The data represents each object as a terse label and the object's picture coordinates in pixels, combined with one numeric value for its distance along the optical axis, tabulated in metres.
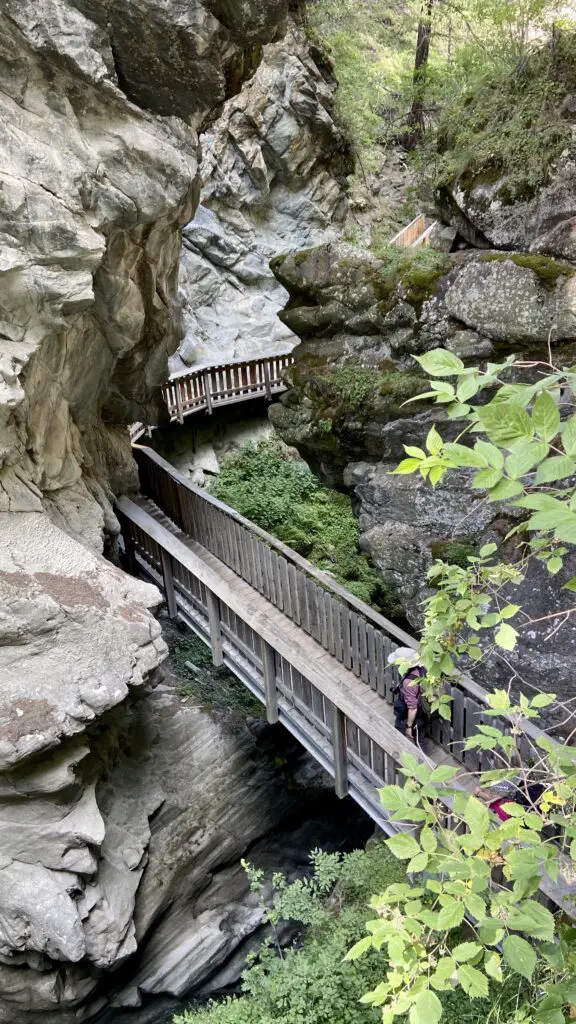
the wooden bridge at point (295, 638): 6.38
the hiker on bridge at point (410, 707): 5.66
